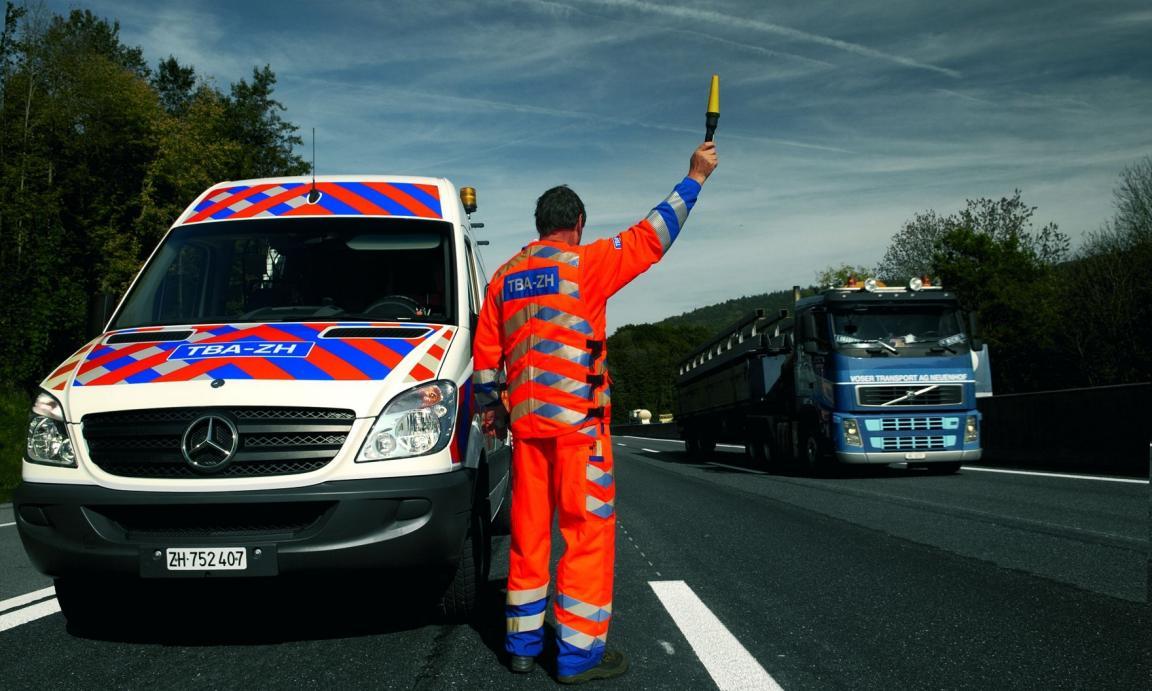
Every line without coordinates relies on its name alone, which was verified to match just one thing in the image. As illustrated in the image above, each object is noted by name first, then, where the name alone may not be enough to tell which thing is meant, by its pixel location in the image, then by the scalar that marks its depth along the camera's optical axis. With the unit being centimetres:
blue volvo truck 1418
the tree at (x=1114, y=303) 3766
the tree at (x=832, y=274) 8631
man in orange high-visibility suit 372
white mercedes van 396
